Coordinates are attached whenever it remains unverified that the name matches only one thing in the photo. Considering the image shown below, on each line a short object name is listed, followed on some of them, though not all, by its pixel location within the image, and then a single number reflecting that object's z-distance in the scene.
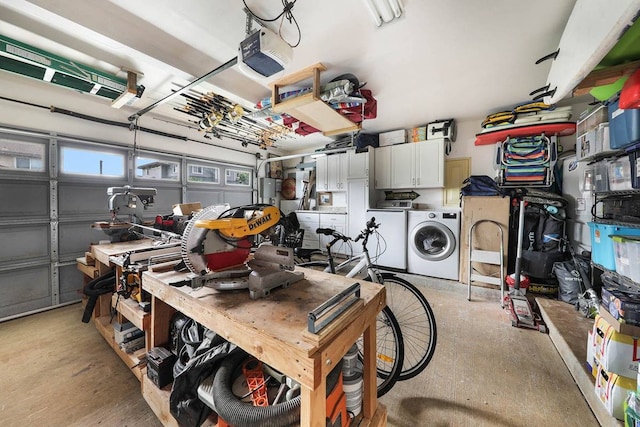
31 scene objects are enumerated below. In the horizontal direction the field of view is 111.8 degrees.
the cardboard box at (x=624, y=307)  1.12
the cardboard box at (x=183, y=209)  2.74
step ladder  2.84
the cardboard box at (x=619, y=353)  1.10
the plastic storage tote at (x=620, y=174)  1.50
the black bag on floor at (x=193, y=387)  1.02
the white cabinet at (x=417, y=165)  3.66
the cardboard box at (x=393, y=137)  4.02
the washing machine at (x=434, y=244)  3.27
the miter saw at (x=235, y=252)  1.03
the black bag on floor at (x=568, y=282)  2.35
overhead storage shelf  2.07
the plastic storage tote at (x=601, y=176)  1.72
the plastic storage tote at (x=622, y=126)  1.31
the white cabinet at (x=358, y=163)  4.17
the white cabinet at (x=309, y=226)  4.89
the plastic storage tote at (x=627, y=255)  1.35
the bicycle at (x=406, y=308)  1.51
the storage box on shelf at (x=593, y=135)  1.62
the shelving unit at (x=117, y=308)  1.48
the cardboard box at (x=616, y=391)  1.12
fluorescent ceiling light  1.45
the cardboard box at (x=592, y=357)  1.37
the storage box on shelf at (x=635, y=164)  1.39
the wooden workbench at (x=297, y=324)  0.65
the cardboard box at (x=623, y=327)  1.10
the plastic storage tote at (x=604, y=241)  1.51
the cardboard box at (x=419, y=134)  3.83
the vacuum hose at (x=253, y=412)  0.82
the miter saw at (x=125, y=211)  2.29
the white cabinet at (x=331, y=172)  4.55
